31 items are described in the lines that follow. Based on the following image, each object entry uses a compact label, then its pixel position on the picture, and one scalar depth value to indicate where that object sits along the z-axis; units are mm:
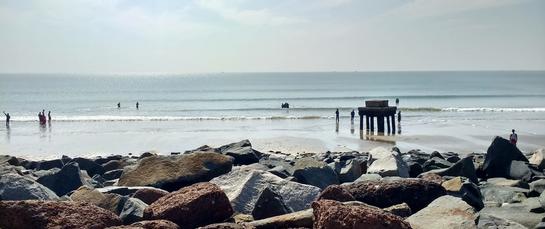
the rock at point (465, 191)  6926
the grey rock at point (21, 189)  6797
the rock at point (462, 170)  9719
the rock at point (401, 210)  5891
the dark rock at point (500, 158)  10711
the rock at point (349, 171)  9898
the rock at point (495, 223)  5441
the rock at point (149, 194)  7020
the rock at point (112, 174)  12508
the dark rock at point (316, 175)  8594
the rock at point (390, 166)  9695
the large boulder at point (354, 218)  4770
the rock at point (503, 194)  7621
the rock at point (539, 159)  11368
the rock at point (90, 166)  13898
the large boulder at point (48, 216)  5383
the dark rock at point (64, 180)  9062
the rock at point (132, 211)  5992
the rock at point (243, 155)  13023
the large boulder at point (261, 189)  6832
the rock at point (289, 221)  5508
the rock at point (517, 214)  6102
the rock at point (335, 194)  6074
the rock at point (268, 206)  6184
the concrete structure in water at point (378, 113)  37031
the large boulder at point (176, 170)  8297
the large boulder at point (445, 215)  5352
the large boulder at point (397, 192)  6398
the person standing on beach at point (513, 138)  26703
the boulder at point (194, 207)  5688
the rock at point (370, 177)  8352
